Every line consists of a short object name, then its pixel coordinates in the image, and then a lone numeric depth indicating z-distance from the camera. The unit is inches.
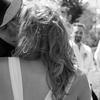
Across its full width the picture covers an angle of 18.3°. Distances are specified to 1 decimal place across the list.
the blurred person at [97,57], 225.4
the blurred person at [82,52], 221.3
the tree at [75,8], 954.0
